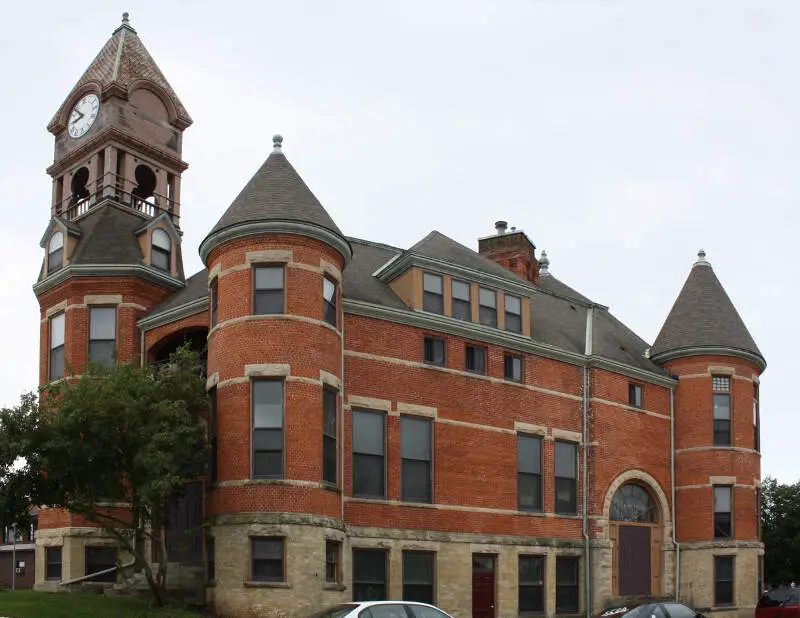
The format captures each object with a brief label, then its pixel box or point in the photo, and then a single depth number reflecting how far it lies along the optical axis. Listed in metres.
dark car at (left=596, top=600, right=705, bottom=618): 27.70
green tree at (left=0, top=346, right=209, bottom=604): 27.48
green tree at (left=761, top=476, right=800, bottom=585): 53.06
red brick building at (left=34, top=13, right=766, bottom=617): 29.95
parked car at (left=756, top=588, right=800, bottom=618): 36.00
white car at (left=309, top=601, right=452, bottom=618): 20.92
